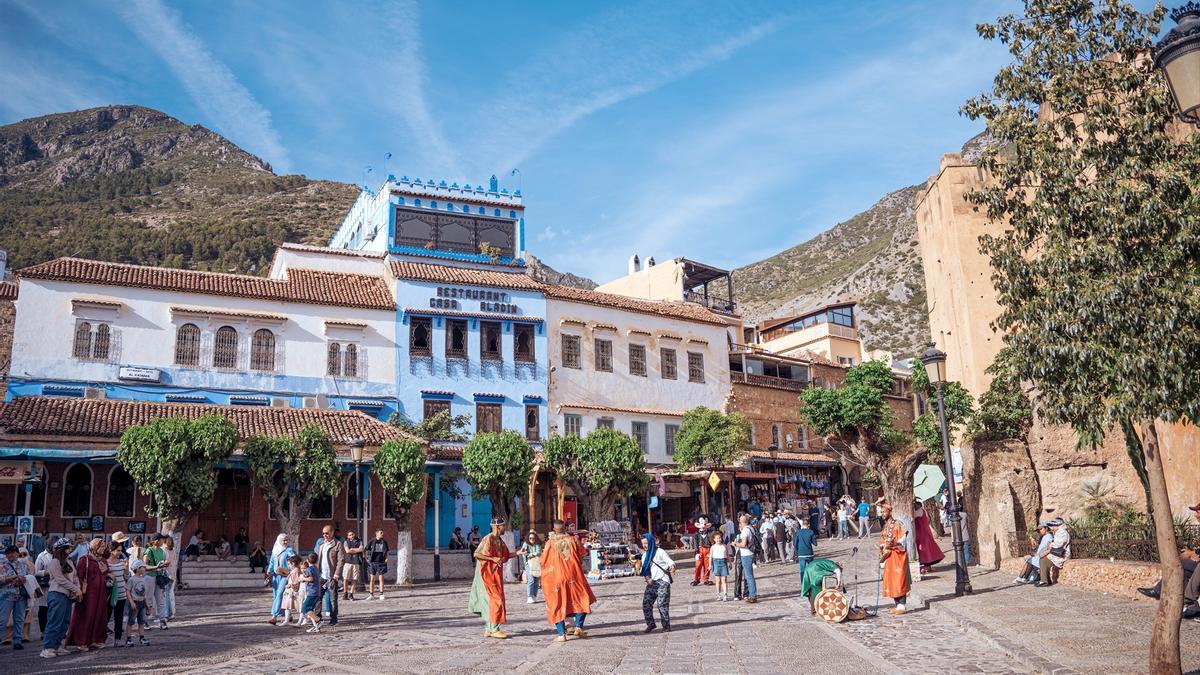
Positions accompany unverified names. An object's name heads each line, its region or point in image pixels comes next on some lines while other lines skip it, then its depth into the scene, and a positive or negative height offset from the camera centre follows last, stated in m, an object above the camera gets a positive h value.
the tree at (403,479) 23.34 +0.86
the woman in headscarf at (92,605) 12.35 -1.04
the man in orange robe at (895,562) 13.45 -0.93
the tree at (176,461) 20.95 +1.38
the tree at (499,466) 25.09 +1.20
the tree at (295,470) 22.52 +1.16
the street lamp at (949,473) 14.82 +0.35
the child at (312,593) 14.30 -1.14
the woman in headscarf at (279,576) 15.20 -0.92
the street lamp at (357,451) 20.90 +1.42
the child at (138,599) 12.91 -1.03
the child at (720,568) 16.92 -1.15
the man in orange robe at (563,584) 12.00 -0.96
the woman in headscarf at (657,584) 12.81 -1.06
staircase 22.83 -1.35
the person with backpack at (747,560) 16.25 -1.00
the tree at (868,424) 22.61 +1.88
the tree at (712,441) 34.22 +2.26
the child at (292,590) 15.03 -1.14
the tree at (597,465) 26.33 +1.18
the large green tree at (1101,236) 8.23 +2.39
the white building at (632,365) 35.00 +5.46
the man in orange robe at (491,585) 12.54 -0.97
